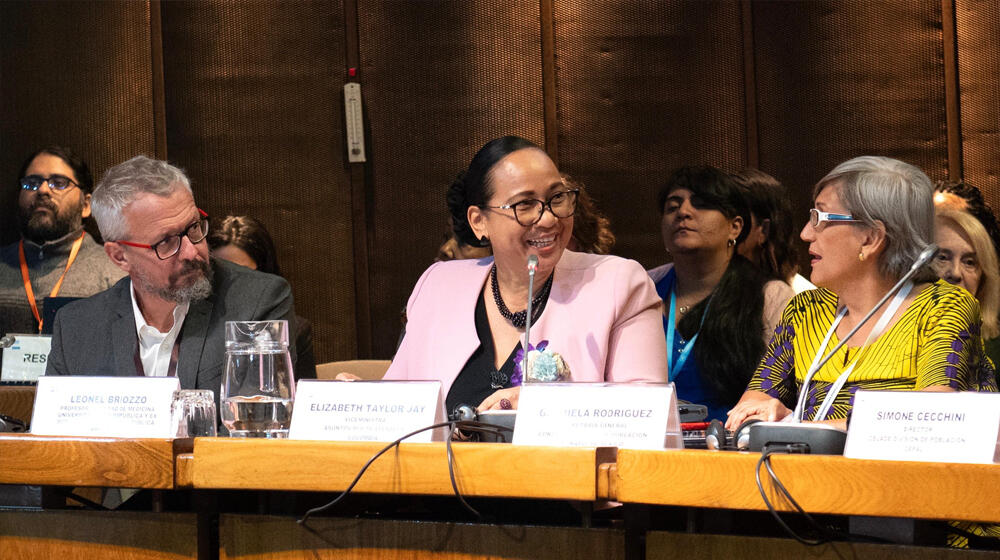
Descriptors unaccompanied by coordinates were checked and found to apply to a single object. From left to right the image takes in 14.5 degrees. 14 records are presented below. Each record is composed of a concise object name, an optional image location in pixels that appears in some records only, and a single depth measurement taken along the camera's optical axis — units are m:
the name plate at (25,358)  8.98
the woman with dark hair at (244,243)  10.77
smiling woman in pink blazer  7.94
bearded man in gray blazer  8.06
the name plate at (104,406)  7.20
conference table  6.71
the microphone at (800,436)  6.85
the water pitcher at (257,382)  7.37
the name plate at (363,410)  7.05
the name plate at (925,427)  6.68
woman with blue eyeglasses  7.72
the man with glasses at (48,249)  11.06
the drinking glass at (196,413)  7.25
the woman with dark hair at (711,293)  8.98
